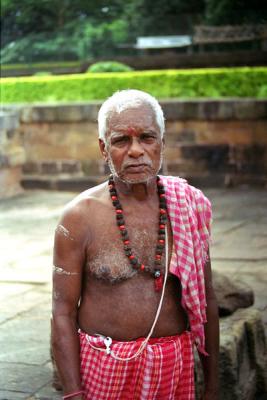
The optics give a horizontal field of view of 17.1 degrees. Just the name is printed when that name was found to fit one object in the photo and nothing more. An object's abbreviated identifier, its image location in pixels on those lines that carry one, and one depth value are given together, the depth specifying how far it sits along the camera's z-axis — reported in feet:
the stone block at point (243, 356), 12.03
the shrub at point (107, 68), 47.83
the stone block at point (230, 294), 13.15
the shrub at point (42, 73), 57.57
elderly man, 8.86
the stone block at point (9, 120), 36.68
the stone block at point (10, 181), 37.27
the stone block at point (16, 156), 37.50
